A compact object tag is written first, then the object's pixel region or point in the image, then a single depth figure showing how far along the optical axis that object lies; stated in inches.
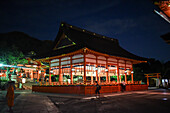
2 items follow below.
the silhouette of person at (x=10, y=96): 286.5
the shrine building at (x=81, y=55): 656.4
